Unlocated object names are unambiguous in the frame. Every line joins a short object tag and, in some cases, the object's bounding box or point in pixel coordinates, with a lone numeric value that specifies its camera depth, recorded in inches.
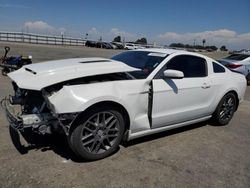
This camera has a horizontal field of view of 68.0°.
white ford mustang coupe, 92.1
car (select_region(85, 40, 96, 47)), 1212.1
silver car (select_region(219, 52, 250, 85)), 321.9
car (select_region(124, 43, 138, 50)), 1228.9
